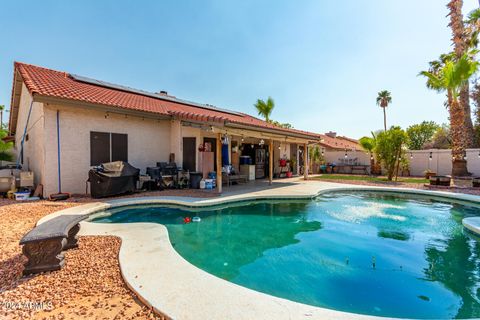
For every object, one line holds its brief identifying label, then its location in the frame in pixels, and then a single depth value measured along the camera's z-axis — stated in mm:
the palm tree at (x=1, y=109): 31953
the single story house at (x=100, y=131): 8797
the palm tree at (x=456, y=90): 12789
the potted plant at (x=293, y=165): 19016
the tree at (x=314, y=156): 20512
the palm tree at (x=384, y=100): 35062
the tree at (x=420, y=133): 28662
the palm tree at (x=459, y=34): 15172
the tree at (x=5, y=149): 17166
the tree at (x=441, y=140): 24375
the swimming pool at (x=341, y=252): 3287
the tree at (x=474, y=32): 13905
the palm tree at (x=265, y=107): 23466
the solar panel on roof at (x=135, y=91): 12655
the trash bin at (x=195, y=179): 11406
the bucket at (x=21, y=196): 8398
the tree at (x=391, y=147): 14703
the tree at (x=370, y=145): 19442
